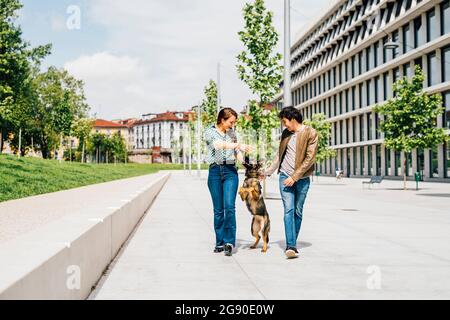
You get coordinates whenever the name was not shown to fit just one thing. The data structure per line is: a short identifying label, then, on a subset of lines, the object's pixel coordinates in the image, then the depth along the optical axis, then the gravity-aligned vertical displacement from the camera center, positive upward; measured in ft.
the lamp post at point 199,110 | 165.73 +15.69
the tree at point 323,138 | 140.77 +6.01
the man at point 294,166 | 22.58 -0.18
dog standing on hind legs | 22.94 -1.27
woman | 23.15 -0.39
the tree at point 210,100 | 157.07 +17.48
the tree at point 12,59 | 135.95 +26.56
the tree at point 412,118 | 93.61 +7.15
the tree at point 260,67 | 73.36 +12.58
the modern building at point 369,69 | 131.64 +27.18
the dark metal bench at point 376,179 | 95.63 -3.10
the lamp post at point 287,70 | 55.98 +9.19
